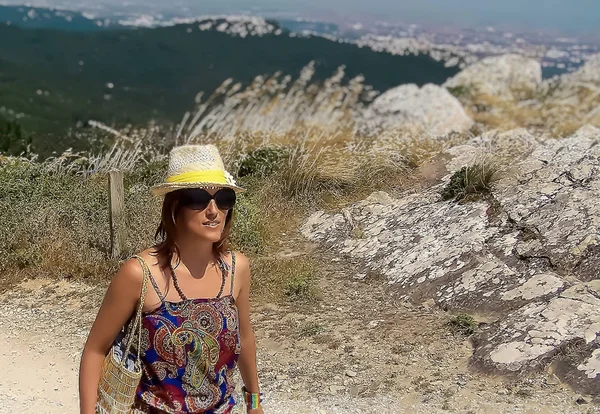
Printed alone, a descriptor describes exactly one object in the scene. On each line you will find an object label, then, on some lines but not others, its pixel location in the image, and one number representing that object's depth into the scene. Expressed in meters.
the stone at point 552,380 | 3.73
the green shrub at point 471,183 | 6.54
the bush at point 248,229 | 6.38
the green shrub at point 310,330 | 4.66
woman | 1.84
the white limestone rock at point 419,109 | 17.68
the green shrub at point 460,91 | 27.03
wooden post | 5.88
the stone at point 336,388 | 3.93
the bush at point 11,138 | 12.00
